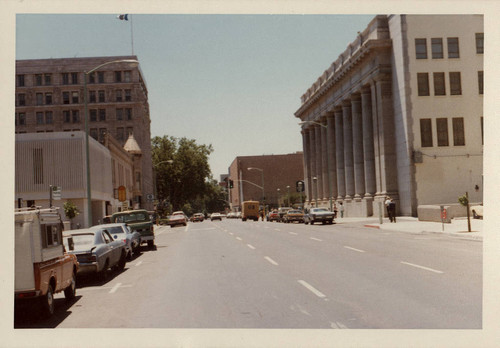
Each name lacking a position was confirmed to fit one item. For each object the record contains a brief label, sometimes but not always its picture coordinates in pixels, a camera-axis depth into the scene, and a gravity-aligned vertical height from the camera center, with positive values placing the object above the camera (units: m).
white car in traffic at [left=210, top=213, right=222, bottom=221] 89.57 -2.32
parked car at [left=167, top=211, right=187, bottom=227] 61.78 -1.89
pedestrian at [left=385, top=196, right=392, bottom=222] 40.72 -0.81
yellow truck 79.32 -1.38
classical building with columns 40.41 +6.84
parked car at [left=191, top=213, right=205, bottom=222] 89.61 -2.51
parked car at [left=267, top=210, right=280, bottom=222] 67.07 -1.98
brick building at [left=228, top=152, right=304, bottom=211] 151.75 +6.99
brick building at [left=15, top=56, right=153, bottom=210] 93.19 +17.54
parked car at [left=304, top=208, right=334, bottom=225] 45.84 -1.45
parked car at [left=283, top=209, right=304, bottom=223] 54.56 -1.64
